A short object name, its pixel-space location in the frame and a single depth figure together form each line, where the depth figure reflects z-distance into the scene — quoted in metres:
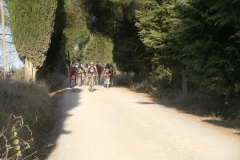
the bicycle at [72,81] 20.48
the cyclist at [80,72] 23.67
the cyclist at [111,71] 23.74
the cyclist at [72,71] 21.20
